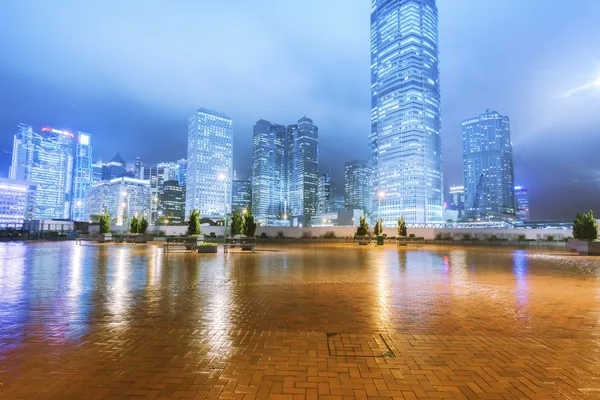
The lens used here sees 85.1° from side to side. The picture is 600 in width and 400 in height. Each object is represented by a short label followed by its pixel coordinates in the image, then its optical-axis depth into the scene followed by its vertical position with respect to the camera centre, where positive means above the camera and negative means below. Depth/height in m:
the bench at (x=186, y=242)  20.52 -0.89
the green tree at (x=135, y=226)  34.50 +0.17
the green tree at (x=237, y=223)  23.34 +0.36
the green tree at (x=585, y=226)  20.38 +0.21
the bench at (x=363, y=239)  32.19 -1.03
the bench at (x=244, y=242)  20.93 -0.94
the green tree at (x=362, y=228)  33.44 +0.00
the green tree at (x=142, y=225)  34.91 +0.28
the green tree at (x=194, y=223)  22.25 +0.33
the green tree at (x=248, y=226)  23.28 +0.15
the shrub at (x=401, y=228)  32.53 +0.07
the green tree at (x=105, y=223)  32.84 +0.45
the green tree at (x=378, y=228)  33.81 +0.01
